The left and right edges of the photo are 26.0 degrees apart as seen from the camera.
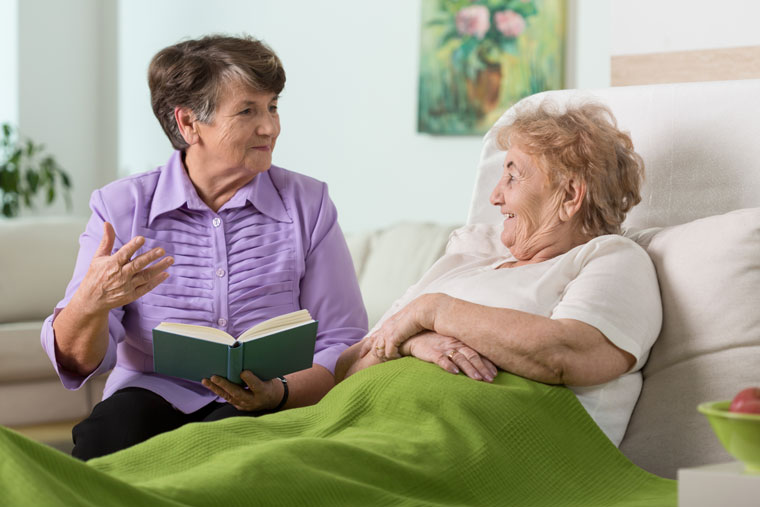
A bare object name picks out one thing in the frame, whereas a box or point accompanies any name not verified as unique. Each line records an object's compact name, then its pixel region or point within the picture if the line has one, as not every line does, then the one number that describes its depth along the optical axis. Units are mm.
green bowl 1926
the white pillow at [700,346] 2401
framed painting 4247
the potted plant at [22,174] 5773
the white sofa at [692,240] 2409
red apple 1934
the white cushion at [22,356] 3822
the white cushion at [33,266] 4069
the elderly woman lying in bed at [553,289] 2364
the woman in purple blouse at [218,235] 2658
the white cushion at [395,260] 3934
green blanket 1962
